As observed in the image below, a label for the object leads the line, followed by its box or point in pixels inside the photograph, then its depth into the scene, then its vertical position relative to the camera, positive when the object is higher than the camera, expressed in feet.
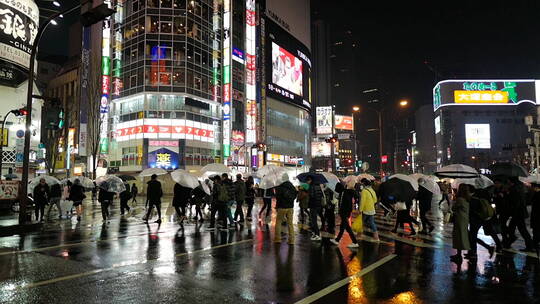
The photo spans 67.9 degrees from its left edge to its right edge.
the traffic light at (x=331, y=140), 129.88 +11.48
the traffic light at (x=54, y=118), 46.35 +7.03
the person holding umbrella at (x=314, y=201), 36.32 -2.34
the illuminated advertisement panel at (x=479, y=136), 277.85 +25.88
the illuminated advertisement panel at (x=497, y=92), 263.90 +54.07
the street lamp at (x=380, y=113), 84.89 +13.43
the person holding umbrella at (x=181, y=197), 49.60 -2.52
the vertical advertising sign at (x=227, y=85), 162.91 +37.29
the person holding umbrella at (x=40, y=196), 52.95 -2.32
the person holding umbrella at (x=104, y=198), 52.20 -2.64
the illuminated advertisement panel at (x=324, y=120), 292.40 +40.31
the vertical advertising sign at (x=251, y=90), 181.68 +39.14
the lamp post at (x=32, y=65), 38.37 +13.25
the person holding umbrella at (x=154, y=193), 50.21 -2.01
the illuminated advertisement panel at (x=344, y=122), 322.34 +42.51
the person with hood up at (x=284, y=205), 34.55 -2.57
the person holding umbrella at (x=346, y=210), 33.65 -3.03
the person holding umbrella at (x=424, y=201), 42.27 -2.87
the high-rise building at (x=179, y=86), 149.59 +36.17
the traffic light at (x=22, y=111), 59.21 +10.00
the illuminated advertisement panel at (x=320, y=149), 301.63 +19.67
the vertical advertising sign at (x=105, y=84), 152.35 +35.89
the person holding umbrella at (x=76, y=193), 53.36 -1.99
